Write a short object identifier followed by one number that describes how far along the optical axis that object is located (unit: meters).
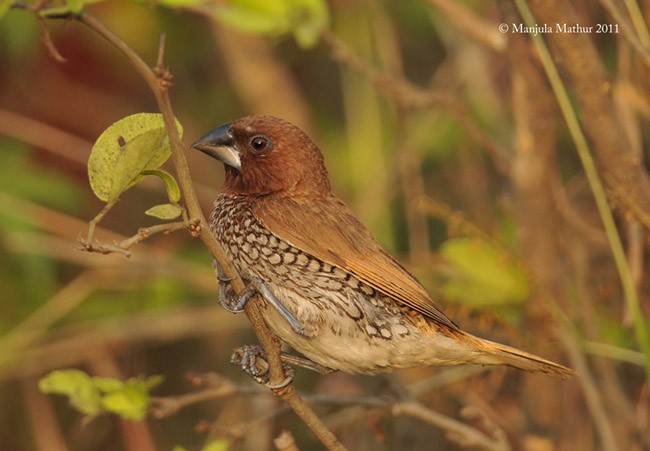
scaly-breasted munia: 6.14
